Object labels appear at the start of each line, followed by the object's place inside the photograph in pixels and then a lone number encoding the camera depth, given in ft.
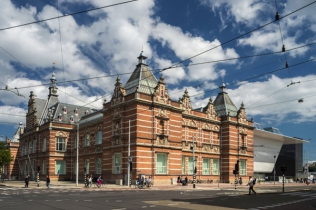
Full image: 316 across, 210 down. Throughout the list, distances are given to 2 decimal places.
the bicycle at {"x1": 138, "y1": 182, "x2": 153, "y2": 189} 127.26
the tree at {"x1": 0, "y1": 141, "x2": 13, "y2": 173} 217.56
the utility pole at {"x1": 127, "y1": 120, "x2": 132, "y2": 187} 132.14
